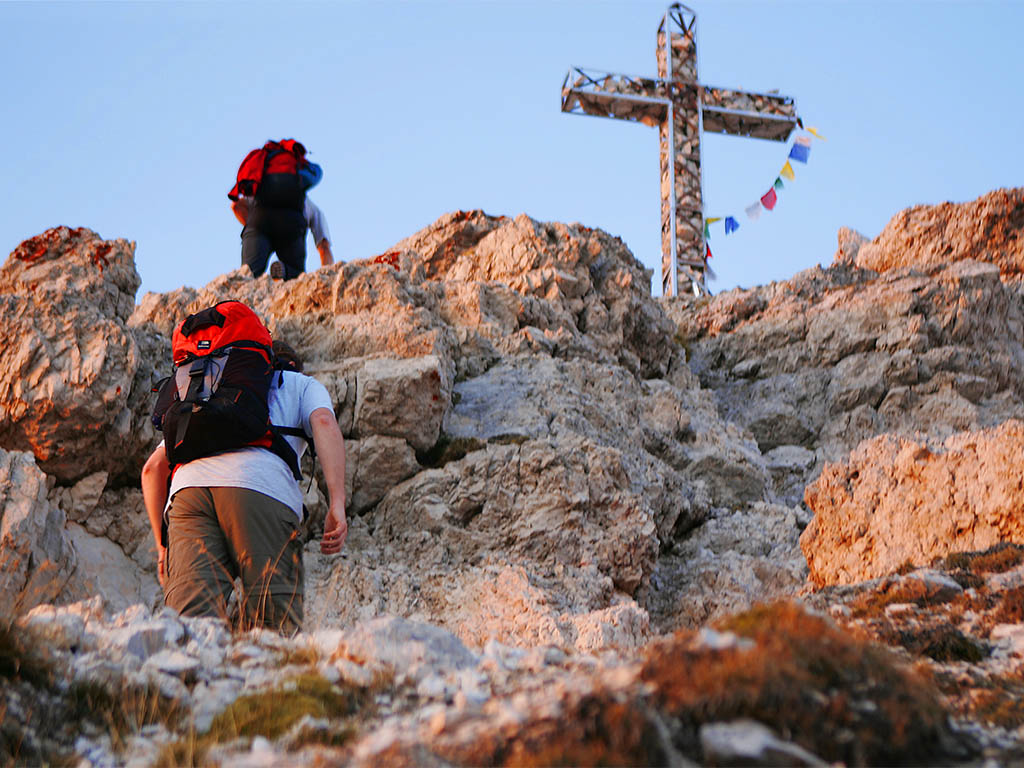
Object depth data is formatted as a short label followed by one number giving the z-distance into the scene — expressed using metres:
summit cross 20.62
